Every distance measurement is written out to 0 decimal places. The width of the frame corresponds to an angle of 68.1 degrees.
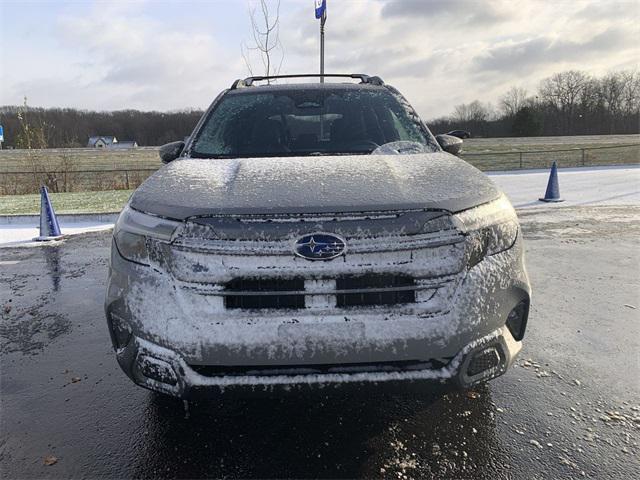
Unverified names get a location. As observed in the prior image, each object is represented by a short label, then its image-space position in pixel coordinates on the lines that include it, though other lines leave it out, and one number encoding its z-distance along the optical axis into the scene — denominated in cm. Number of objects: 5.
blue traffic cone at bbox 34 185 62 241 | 791
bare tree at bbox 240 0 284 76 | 1054
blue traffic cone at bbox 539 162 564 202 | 1111
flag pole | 746
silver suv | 190
